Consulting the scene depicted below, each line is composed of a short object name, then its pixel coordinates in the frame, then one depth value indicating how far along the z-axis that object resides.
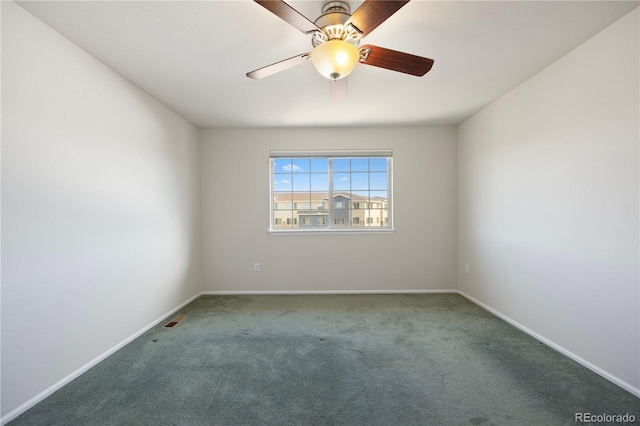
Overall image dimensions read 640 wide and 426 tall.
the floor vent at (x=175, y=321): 2.84
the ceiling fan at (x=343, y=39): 1.33
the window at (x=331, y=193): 4.02
